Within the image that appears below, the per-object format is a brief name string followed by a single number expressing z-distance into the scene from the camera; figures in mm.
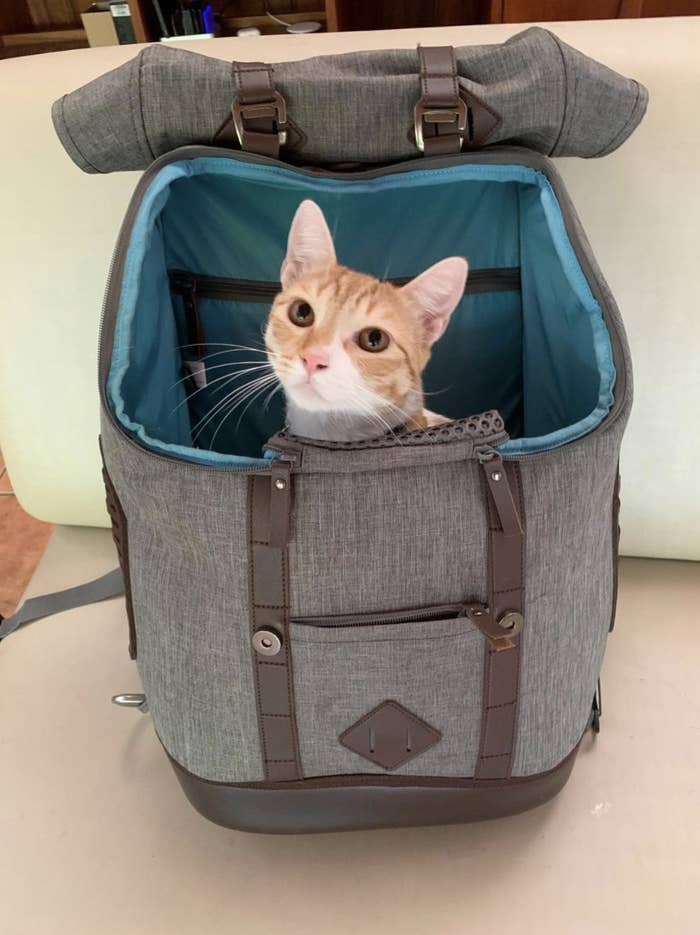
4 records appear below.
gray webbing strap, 911
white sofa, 765
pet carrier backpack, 551
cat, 679
